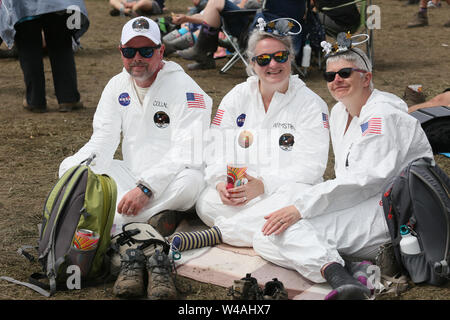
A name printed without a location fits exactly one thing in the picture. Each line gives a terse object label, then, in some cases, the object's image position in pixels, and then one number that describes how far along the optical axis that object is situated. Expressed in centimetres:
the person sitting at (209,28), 853
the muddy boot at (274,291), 349
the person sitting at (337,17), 842
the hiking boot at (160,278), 355
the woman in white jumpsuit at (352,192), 372
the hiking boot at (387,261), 372
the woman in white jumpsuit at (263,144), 428
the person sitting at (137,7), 1309
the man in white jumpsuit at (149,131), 446
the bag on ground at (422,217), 352
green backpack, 371
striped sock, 419
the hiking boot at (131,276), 358
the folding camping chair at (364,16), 841
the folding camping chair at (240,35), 836
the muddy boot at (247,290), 352
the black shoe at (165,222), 443
